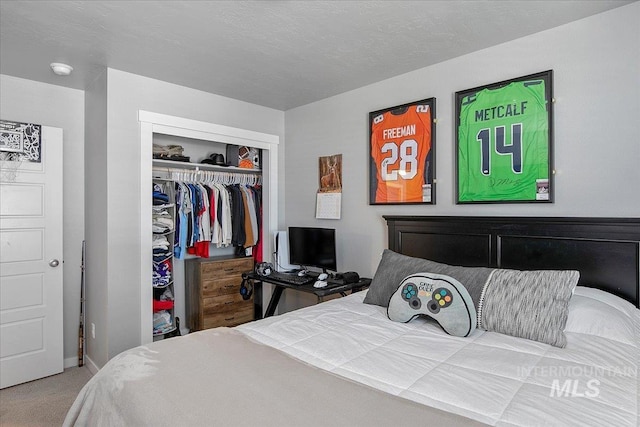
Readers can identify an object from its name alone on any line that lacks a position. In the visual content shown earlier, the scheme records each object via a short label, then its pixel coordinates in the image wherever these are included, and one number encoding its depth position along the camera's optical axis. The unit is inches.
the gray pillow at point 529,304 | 61.3
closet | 116.4
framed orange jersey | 109.2
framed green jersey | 87.7
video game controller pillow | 65.4
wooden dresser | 147.1
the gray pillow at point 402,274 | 74.0
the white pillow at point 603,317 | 60.5
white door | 110.9
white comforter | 40.6
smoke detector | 105.1
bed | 39.8
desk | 108.1
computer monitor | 125.9
